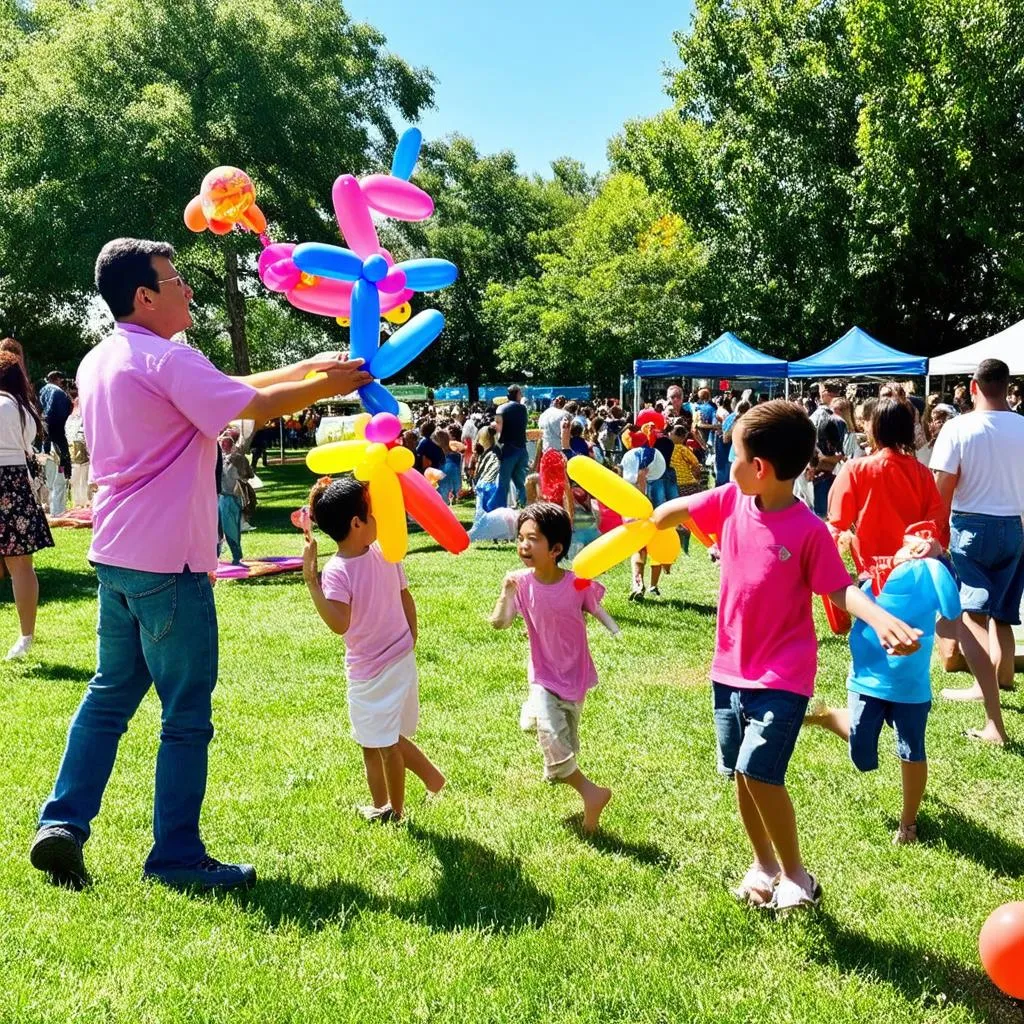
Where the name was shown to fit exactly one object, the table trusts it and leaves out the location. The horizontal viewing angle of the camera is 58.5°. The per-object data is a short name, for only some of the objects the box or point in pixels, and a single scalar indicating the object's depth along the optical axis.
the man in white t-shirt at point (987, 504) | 4.75
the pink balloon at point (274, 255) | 3.59
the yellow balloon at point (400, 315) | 3.57
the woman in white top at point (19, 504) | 6.05
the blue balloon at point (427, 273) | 3.38
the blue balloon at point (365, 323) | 3.07
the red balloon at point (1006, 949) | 2.38
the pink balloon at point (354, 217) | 3.27
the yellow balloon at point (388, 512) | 3.09
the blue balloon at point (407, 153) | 3.55
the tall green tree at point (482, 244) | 40.67
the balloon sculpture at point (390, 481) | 3.05
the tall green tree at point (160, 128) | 18.23
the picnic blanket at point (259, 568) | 10.11
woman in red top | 4.08
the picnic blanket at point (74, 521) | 13.86
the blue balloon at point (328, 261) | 3.07
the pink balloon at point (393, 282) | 3.26
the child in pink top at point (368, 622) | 3.52
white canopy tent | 13.75
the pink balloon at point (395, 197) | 3.40
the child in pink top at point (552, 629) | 3.71
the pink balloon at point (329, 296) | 3.52
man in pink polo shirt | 2.99
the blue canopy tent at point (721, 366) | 17.80
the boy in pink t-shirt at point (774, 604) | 2.86
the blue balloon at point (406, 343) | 3.08
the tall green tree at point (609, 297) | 31.86
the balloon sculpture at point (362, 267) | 3.11
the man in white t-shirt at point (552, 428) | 11.23
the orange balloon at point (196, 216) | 3.71
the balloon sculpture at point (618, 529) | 3.08
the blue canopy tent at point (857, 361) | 17.14
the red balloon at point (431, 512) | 3.20
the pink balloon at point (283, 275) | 3.49
